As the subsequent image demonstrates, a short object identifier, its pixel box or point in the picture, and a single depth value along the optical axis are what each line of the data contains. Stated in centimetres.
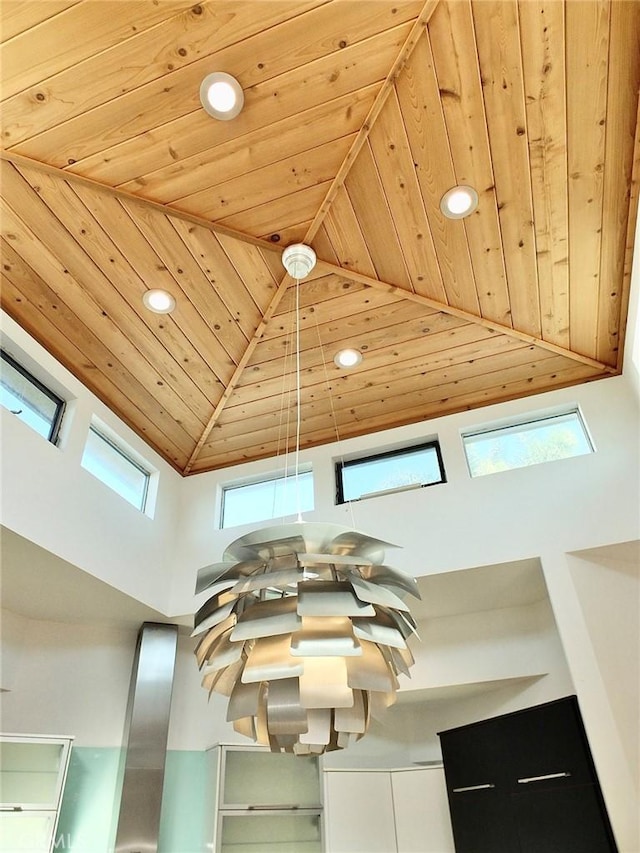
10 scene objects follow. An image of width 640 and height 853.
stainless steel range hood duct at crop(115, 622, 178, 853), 355
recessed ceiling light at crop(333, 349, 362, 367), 377
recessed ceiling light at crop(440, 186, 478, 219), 284
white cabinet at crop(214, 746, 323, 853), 357
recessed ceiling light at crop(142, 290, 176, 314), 327
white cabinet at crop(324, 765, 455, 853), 358
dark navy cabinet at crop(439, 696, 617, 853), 280
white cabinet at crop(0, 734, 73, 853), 302
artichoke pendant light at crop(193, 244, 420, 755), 150
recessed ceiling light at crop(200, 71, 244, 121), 240
